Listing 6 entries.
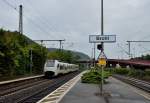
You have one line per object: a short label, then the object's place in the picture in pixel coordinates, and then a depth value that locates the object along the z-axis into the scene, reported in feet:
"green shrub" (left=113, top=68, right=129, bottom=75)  117.02
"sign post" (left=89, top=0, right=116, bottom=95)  30.50
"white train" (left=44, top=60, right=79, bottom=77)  72.74
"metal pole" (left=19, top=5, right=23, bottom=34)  64.91
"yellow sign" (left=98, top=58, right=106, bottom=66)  30.43
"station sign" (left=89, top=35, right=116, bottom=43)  30.70
